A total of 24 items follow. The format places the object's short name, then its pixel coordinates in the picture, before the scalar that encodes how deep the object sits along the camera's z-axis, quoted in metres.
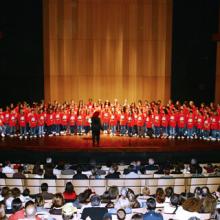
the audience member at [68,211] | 6.57
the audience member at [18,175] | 9.78
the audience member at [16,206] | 6.94
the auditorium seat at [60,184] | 9.38
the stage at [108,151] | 13.70
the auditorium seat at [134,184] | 9.34
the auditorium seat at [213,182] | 9.71
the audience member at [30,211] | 5.92
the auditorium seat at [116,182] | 9.16
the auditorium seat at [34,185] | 9.33
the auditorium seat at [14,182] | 9.53
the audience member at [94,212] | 6.82
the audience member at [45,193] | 8.05
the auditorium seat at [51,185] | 9.27
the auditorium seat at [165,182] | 9.53
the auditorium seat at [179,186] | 9.59
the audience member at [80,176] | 9.41
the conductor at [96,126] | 13.80
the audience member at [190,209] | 6.56
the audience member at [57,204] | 7.12
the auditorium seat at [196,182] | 9.66
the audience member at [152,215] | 6.34
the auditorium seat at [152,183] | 9.50
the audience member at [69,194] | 7.81
